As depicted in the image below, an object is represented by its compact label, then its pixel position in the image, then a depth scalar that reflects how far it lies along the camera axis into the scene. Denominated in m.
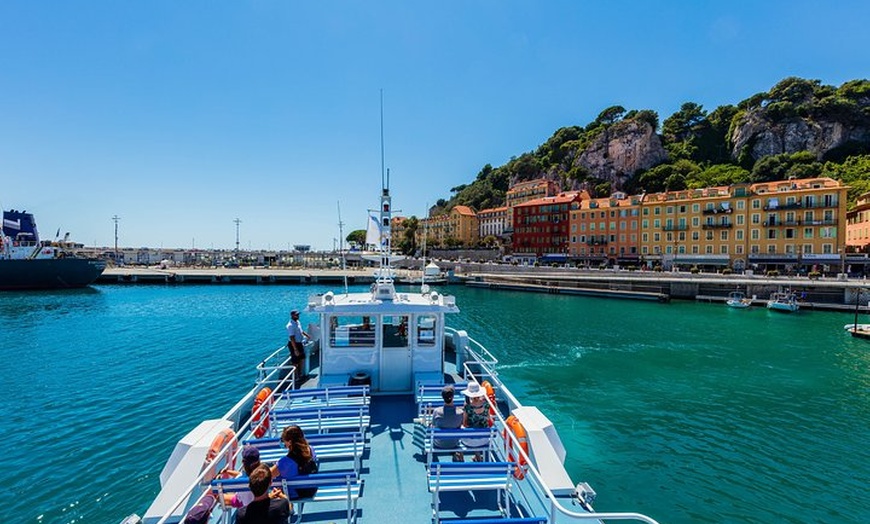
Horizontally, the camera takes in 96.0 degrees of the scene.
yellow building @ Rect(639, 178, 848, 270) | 64.19
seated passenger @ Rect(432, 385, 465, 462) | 7.10
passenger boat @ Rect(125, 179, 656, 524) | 5.55
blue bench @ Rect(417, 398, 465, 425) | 7.99
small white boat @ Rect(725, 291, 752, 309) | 47.19
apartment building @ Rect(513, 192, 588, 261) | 98.69
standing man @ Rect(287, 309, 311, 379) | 12.07
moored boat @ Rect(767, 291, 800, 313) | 44.09
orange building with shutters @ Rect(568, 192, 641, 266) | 86.19
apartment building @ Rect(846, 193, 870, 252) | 68.31
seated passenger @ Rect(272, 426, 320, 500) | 5.54
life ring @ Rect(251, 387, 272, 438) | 7.85
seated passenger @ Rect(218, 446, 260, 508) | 4.90
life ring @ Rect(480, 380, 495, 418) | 8.82
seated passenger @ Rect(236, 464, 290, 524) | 4.23
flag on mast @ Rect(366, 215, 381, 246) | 11.60
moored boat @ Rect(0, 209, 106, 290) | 59.78
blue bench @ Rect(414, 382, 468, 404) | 8.84
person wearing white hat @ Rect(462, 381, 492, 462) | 7.23
